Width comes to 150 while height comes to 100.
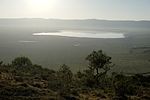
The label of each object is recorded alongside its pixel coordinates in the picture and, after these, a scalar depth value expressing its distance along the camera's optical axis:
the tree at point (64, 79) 21.45
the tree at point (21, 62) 40.57
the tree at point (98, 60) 32.09
